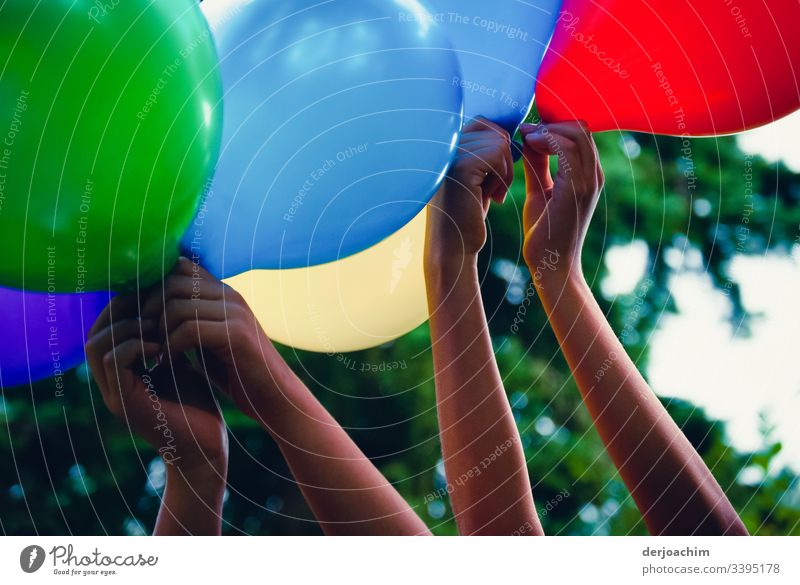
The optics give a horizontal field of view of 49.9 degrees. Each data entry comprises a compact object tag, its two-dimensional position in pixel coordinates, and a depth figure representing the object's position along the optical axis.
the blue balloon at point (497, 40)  0.96
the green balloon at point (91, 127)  0.77
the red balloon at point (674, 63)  0.97
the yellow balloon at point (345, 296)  1.01
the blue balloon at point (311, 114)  0.87
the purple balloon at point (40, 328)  0.89
